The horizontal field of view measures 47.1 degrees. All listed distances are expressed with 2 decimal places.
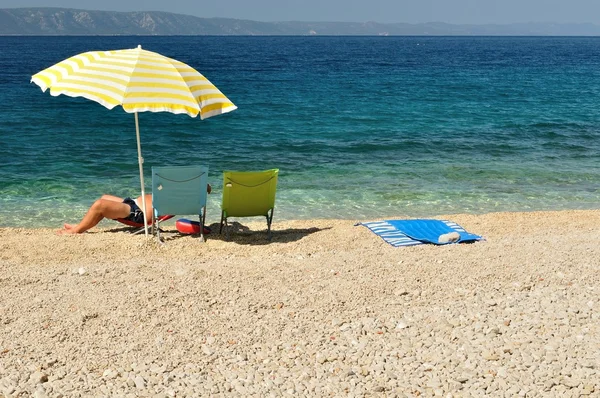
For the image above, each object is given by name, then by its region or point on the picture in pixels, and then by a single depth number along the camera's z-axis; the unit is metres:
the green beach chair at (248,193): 7.75
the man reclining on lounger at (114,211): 7.95
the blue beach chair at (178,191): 7.44
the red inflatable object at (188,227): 8.18
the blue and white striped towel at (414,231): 7.77
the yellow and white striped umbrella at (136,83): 6.66
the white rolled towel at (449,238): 7.50
